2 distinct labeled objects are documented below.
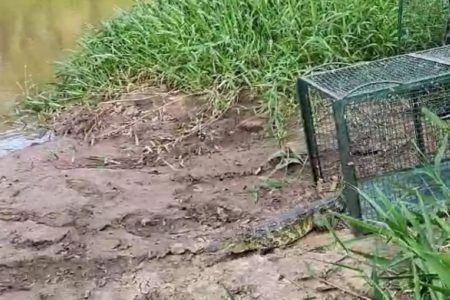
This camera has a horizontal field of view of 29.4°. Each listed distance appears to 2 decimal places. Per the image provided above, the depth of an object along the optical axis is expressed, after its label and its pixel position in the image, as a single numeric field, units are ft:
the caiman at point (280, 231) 11.16
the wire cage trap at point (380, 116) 10.71
